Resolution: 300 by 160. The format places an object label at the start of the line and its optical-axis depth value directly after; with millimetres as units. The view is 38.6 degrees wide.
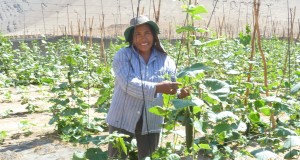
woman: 2453
